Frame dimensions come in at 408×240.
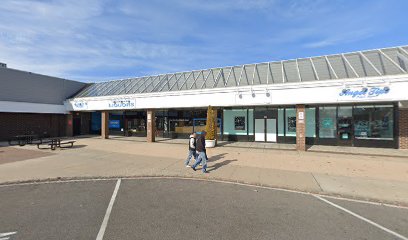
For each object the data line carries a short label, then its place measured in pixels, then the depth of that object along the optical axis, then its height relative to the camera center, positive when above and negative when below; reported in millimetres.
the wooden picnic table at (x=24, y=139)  17947 -1654
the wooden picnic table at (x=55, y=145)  15109 -1810
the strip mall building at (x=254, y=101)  13484 +1400
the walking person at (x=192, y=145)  9444 -1087
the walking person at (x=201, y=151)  8906 -1253
